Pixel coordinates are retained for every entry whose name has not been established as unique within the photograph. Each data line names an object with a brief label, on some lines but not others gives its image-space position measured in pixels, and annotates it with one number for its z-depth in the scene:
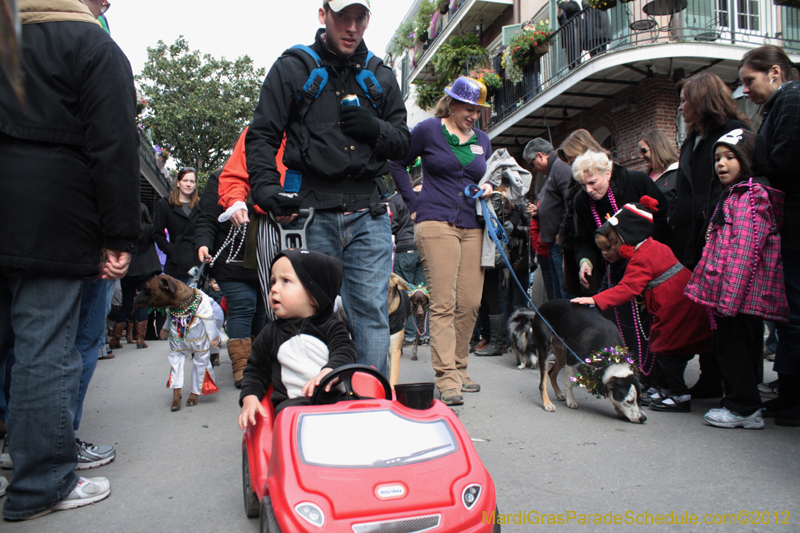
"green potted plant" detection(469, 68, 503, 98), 17.61
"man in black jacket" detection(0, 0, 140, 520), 2.29
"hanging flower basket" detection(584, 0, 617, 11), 12.21
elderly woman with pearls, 4.62
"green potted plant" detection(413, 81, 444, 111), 22.28
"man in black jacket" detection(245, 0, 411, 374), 2.94
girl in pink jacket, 3.42
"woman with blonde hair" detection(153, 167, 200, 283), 7.21
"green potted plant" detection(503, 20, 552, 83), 15.49
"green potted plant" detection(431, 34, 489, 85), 20.06
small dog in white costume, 4.60
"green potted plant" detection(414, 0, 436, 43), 25.56
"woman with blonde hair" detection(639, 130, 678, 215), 5.27
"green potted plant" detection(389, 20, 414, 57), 27.97
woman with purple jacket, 4.45
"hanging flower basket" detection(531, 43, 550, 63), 15.57
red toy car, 1.61
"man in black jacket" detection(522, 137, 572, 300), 6.05
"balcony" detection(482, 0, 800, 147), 11.66
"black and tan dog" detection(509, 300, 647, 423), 3.75
